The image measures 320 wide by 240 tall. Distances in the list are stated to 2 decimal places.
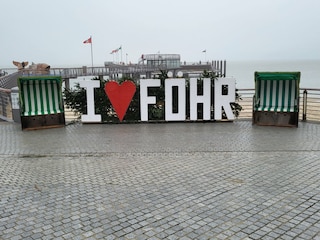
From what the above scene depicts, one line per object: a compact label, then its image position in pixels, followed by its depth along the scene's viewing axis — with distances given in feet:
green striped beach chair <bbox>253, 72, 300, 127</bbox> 32.37
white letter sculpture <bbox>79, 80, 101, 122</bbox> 35.60
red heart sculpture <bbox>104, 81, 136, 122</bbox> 35.22
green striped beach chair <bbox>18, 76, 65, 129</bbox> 33.51
